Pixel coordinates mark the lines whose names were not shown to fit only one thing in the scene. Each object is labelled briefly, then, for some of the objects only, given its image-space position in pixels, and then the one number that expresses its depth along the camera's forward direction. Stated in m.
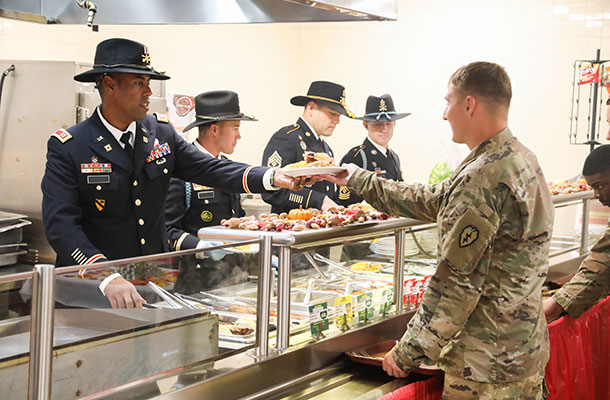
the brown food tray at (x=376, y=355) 2.31
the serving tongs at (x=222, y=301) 1.95
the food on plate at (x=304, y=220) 2.35
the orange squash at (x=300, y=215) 2.53
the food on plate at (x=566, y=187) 4.07
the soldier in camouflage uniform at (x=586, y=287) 2.97
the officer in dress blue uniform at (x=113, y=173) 2.38
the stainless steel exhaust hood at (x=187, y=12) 2.87
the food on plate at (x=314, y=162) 2.61
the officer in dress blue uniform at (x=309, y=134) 4.11
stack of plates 2.71
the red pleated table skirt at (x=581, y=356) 3.02
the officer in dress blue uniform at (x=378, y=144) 4.89
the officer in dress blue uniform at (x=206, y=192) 3.34
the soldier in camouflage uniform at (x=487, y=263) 1.97
